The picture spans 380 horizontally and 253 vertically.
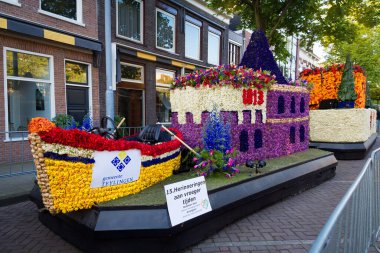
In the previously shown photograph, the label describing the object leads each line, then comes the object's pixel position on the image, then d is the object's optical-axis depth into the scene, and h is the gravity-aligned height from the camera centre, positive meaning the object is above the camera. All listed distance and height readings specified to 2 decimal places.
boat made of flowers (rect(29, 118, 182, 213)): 3.02 -0.70
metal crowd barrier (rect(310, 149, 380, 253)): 1.64 -0.94
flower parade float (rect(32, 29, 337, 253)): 3.23 -1.13
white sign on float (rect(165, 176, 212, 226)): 3.33 -1.20
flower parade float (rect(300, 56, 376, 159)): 10.70 -0.12
